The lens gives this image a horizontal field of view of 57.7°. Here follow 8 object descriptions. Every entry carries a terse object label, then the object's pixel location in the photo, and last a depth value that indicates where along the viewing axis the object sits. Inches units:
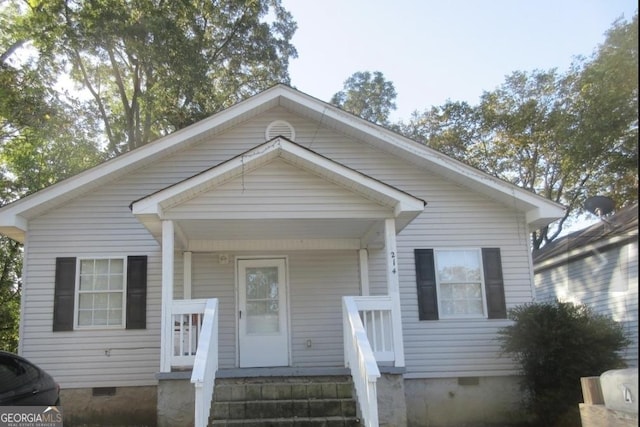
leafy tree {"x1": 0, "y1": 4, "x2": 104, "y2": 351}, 643.5
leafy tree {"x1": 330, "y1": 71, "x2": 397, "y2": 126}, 1184.2
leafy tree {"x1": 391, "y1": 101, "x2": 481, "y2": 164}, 913.5
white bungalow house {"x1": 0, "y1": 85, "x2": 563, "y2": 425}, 364.8
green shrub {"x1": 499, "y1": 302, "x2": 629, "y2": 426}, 328.2
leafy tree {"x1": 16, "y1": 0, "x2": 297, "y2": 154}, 697.6
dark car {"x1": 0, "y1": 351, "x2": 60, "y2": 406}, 254.1
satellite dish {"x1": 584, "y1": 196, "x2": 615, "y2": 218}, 324.2
